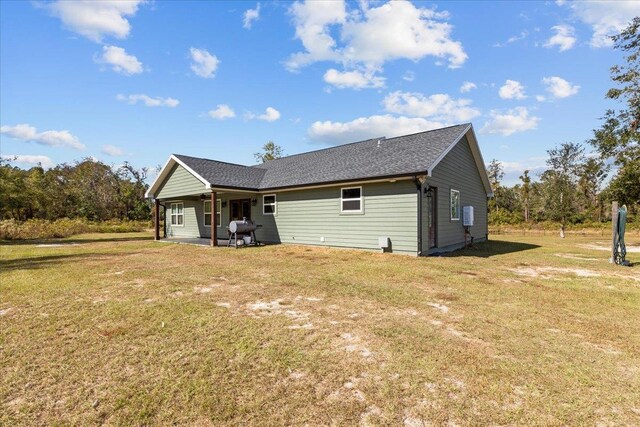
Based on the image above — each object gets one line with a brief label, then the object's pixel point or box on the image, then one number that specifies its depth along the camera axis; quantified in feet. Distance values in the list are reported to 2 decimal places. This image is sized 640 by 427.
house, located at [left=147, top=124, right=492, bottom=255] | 35.96
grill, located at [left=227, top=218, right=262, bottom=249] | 44.80
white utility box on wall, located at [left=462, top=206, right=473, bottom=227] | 44.32
